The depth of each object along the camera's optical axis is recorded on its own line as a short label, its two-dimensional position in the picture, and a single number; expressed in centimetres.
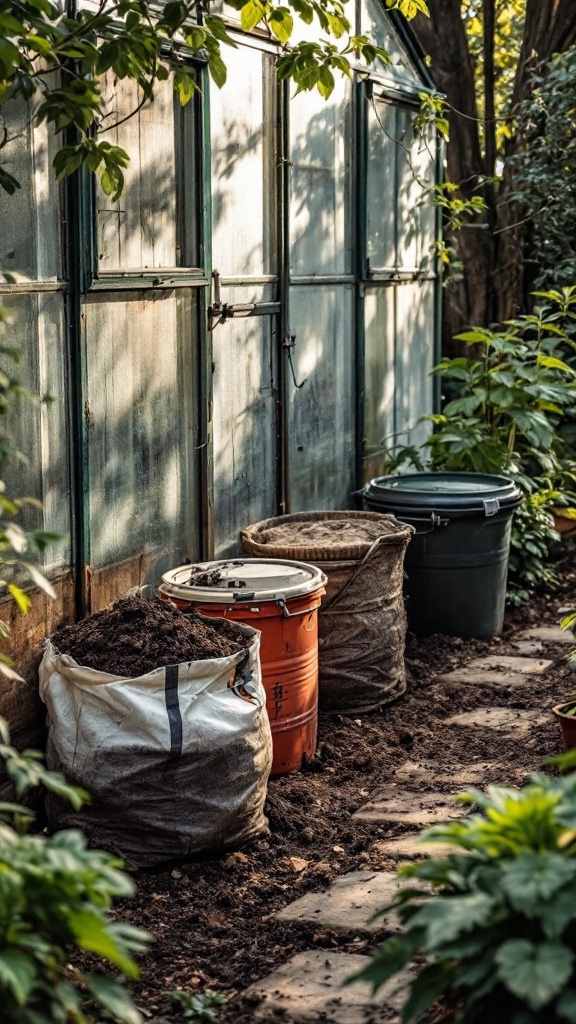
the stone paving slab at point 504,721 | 601
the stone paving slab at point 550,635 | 757
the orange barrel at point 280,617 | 512
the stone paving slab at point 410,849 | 449
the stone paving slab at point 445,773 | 533
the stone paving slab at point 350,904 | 395
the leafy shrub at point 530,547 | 824
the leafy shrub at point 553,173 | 1002
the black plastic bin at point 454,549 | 707
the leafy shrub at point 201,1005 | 343
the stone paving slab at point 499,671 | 678
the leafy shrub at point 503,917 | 230
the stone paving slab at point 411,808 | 489
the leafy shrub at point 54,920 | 245
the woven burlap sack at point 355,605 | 591
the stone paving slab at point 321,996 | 335
